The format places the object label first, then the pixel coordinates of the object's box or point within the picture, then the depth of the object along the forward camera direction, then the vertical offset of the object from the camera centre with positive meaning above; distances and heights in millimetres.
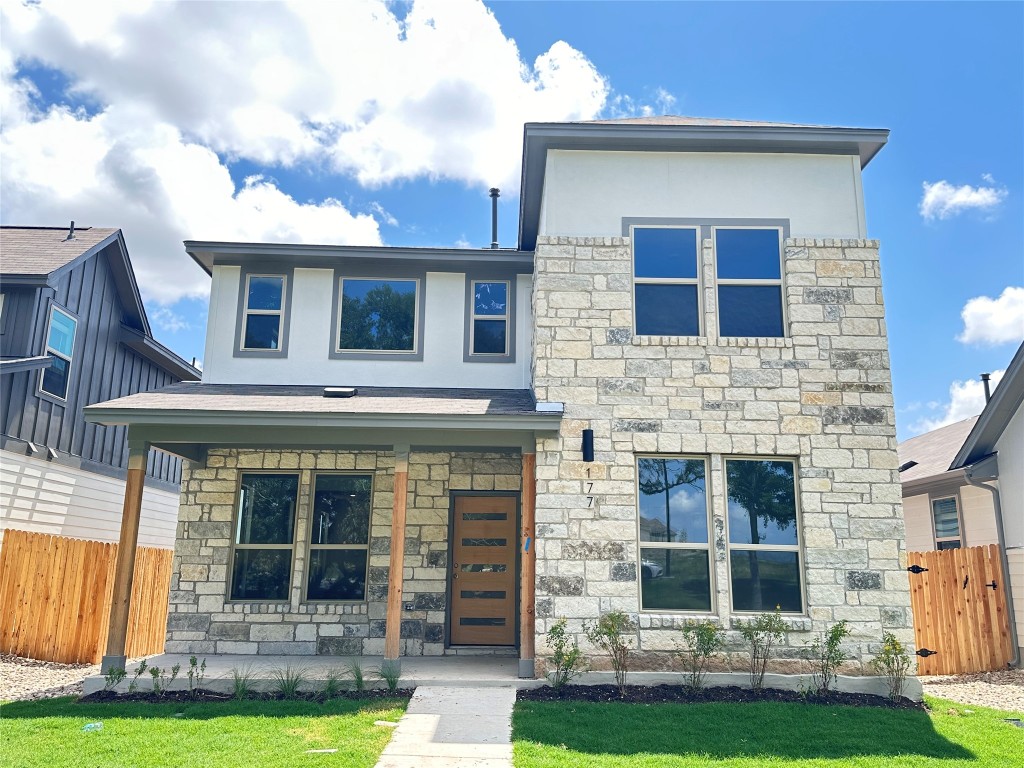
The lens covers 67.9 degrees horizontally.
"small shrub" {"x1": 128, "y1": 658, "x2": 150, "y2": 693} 7826 -1244
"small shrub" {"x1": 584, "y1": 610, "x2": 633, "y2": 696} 7945 -720
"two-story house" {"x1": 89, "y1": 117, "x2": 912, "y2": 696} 8336 +1581
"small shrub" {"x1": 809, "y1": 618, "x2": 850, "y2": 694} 7875 -867
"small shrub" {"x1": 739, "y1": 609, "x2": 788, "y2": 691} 7949 -703
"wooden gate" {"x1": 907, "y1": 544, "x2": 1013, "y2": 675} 10133 -519
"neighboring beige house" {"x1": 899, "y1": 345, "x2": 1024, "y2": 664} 10539 +1271
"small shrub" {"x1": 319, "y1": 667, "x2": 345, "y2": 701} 7680 -1246
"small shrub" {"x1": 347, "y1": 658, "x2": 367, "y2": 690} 7805 -1189
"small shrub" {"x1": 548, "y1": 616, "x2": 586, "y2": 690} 7895 -932
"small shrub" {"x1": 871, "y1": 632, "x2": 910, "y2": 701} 7867 -945
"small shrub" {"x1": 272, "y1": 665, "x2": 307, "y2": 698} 7684 -1218
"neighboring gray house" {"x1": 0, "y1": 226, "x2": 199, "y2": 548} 12172 +3144
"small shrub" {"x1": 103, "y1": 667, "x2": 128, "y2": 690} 7836 -1222
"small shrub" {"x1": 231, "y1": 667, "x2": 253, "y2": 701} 7645 -1253
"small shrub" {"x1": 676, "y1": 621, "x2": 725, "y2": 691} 7863 -812
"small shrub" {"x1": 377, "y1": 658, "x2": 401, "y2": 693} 7755 -1135
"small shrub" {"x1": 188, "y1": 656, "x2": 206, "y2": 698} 7785 -1219
